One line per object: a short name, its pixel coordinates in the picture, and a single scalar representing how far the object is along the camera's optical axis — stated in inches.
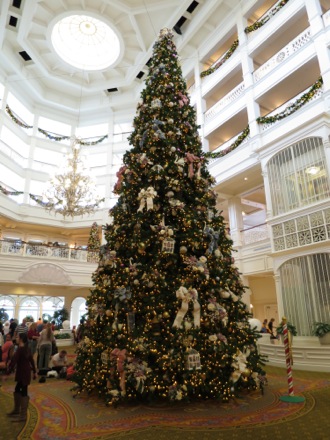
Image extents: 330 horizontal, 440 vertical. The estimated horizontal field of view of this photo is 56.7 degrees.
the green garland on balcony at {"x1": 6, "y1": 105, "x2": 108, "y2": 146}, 749.0
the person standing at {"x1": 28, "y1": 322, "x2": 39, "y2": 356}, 332.0
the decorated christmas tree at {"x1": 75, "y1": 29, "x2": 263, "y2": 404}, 170.2
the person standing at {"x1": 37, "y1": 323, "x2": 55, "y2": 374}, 276.9
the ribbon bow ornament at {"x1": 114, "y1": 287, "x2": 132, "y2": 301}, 182.9
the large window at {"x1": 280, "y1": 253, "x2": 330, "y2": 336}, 332.5
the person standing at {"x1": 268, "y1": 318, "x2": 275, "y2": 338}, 427.8
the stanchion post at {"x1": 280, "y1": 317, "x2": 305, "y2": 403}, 181.9
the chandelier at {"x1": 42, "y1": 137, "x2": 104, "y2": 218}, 474.6
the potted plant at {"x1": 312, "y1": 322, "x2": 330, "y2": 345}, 314.8
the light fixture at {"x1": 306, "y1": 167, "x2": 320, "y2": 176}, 362.7
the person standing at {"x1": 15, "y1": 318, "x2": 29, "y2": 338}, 300.7
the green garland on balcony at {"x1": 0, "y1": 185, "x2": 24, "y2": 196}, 697.0
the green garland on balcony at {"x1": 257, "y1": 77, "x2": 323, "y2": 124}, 389.0
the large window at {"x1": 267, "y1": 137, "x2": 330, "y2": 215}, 359.6
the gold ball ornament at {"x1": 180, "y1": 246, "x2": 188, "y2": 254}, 190.7
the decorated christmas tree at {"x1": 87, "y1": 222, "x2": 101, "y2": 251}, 680.9
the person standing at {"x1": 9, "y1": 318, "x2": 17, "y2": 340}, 398.0
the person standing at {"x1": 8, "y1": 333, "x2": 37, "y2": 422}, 161.5
